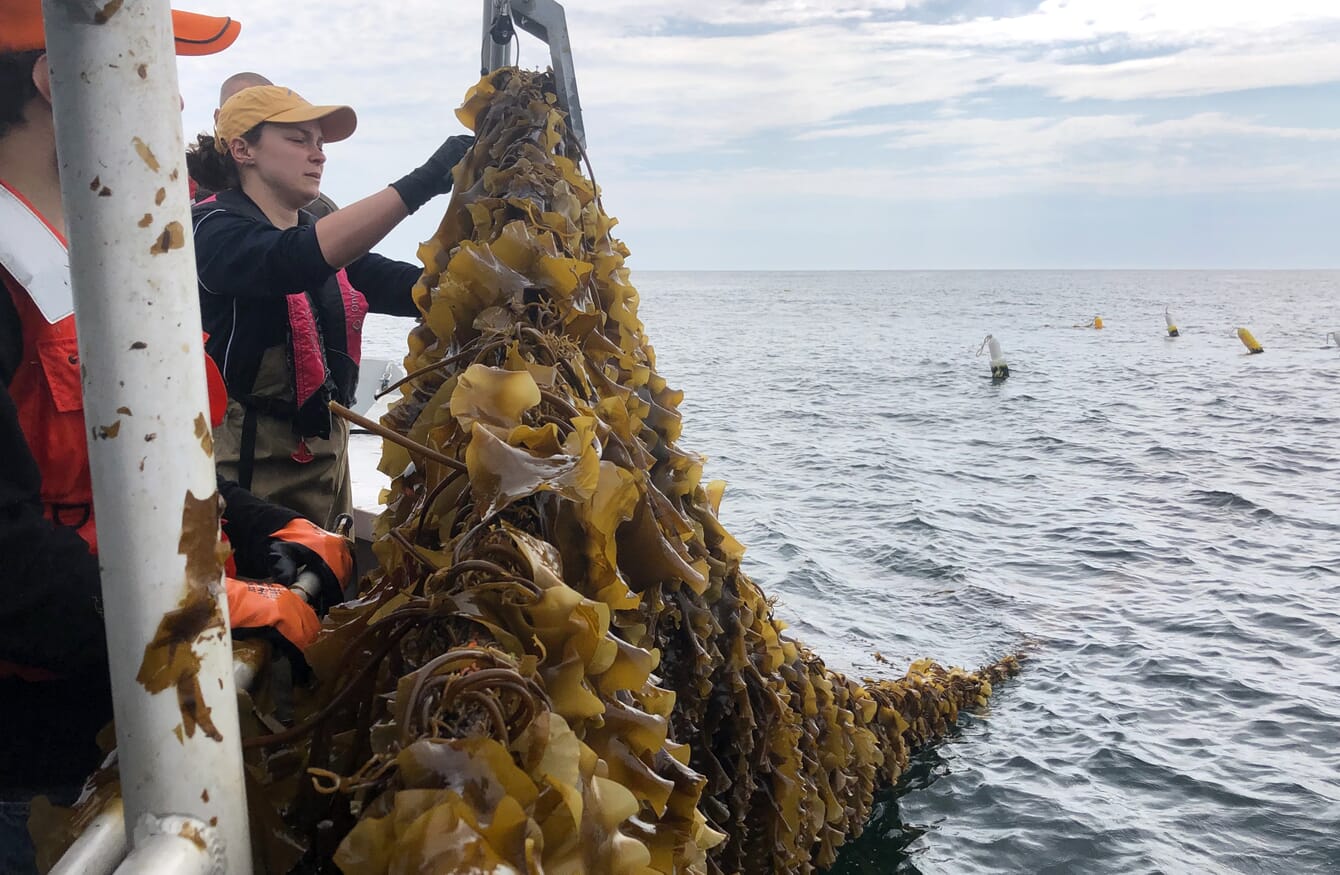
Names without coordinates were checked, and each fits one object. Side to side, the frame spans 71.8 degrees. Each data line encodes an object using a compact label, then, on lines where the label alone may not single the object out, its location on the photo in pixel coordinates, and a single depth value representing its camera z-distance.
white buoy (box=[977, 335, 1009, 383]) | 29.02
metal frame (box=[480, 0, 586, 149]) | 2.60
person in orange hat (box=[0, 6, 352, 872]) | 1.14
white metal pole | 0.64
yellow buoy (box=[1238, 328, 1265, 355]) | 34.75
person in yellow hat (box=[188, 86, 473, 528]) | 2.39
